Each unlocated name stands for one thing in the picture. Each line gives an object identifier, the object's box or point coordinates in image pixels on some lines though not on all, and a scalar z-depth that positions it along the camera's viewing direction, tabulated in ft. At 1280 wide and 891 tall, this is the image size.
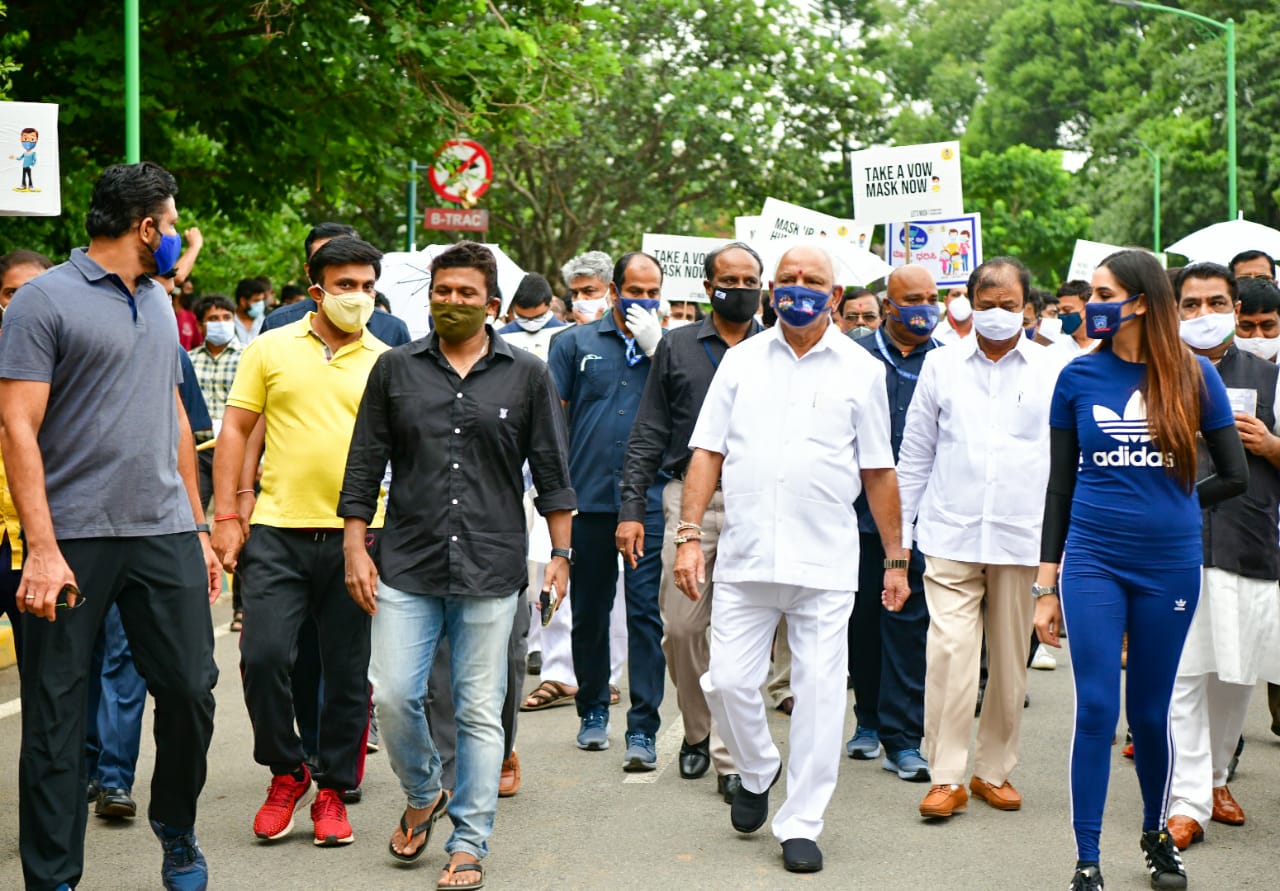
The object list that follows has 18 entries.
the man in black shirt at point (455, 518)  19.01
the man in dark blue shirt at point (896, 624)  25.29
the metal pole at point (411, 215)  80.73
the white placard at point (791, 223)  43.75
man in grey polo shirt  16.38
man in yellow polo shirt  20.67
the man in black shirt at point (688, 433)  23.72
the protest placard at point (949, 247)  41.57
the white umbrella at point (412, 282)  38.73
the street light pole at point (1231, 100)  104.83
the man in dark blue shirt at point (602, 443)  26.40
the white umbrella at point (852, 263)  42.39
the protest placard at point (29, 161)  31.78
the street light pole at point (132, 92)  43.55
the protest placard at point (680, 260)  40.78
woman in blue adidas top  18.10
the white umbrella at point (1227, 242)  40.60
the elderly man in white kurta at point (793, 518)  20.17
